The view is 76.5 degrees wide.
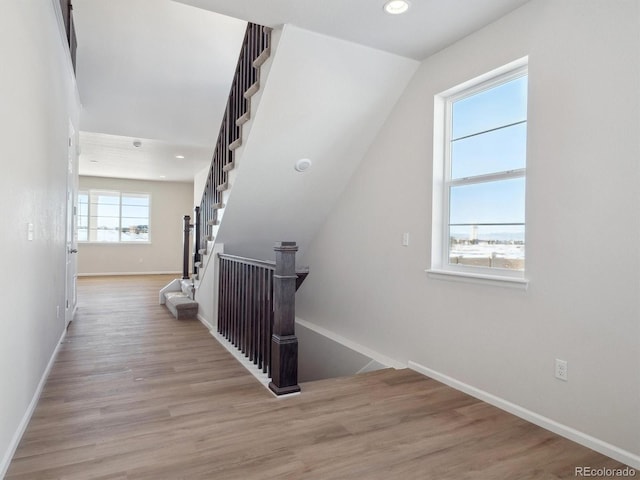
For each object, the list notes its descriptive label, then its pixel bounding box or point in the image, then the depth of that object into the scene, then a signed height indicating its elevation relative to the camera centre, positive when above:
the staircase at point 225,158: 3.36 +0.81
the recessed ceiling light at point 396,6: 2.48 +1.45
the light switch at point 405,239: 3.41 +0.01
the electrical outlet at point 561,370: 2.27 -0.71
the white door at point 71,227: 4.29 +0.05
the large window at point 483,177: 2.67 +0.46
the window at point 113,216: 10.55 +0.45
